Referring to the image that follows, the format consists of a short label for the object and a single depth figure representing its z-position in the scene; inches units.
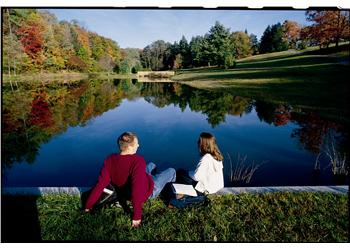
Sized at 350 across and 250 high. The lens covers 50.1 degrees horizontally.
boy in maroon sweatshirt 162.2
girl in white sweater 181.8
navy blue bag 173.2
